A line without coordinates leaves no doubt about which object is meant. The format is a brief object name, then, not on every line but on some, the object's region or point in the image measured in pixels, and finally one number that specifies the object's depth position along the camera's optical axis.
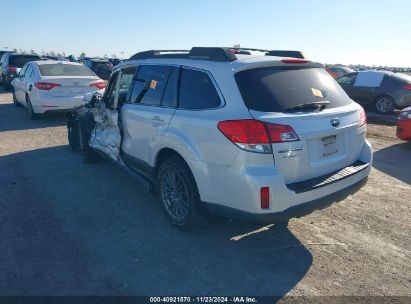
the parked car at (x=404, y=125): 7.53
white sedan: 9.59
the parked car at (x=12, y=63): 16.64
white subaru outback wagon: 3.11
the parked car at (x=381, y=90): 12.16
